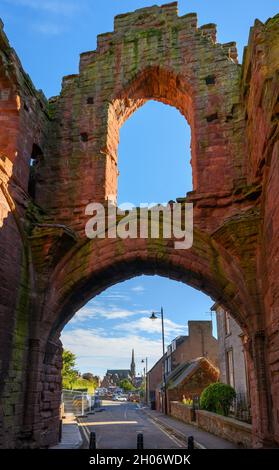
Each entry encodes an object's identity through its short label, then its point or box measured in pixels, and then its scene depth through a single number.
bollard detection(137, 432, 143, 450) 9.18
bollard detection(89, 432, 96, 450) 9.47
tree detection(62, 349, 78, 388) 34.32
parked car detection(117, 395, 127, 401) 79.41
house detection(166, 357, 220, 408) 30.52
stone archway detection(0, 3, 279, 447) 8.12
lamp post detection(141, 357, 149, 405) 57.38
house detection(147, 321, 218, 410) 40.94
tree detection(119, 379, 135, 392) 106.81
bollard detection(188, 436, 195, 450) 9.18
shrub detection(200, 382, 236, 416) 17.41
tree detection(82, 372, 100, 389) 79.94
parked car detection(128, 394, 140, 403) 70.06
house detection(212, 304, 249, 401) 18.77
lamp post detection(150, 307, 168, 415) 32.31
